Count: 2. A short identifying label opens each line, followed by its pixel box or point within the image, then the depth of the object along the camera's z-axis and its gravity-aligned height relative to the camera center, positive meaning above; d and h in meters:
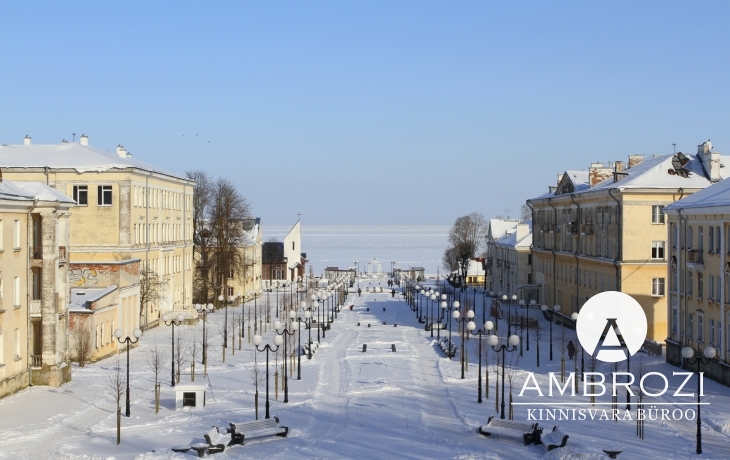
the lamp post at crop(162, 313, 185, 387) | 59.58 -5.97
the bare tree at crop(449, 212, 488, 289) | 123.56 -0.98
